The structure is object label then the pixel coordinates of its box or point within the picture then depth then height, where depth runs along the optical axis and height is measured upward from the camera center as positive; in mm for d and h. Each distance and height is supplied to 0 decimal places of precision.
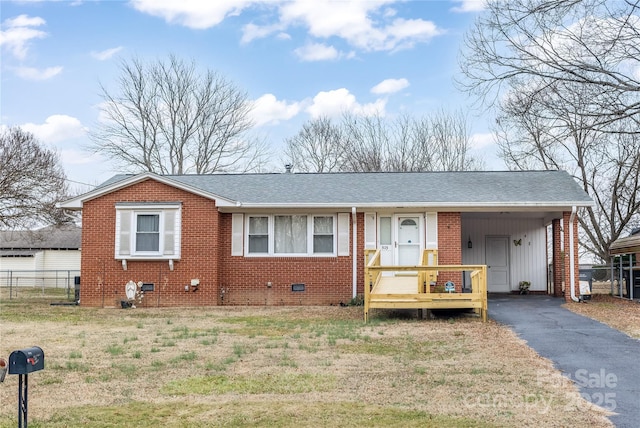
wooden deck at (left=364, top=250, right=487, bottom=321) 13453 -599
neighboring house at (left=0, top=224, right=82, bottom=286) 38375 +750
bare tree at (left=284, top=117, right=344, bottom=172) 41188 +7887
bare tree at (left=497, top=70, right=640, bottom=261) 21233 +4069
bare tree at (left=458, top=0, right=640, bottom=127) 15977 +5319
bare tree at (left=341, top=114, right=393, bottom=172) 40156 +7621
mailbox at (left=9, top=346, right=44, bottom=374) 5020 -728
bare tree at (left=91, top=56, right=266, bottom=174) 37812 +8832
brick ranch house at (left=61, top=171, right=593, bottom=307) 18125 +948
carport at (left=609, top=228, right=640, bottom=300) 19703 +130
